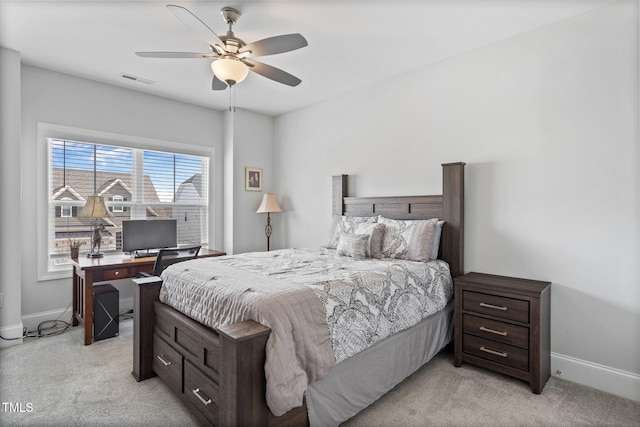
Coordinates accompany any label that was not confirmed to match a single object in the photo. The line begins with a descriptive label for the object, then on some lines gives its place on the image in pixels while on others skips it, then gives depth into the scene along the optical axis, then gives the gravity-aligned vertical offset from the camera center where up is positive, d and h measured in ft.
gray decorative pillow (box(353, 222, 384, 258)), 10.09 -0.83
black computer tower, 10.41 -3.26
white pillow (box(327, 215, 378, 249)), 11.42 -0.47
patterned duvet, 5.25 -1.76
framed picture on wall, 16.19 +1.64
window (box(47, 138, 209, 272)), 11.83 +0.90
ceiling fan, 7.13 +3.66
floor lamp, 15.80 +0.34
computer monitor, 12.11 -0.90
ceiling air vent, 11.78 +4.89
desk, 10.17 -2.02
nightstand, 7.59 -2.78
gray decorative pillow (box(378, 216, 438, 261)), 9.53 -0.82
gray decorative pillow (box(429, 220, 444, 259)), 9.80 -0.85
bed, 4.91 -2.85
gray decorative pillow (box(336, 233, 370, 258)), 9.87 -1.01
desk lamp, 11.37 -0.08
